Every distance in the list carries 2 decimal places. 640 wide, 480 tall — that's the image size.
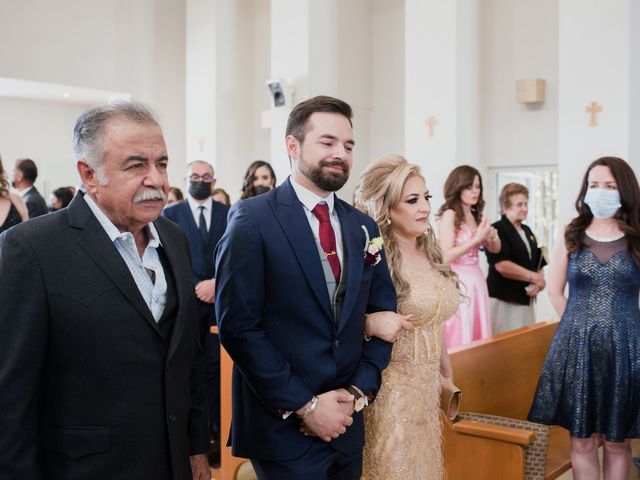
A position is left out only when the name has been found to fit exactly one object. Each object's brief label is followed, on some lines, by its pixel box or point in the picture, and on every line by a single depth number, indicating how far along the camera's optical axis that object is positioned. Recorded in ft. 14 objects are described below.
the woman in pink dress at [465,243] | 16.37
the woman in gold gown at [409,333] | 8.70
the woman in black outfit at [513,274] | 17.90
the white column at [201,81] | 36.55
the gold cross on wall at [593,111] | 23.26
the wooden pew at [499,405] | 10.00
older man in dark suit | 5.11
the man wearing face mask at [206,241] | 14.84
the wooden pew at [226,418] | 12.17
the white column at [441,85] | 27.99
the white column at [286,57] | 31.71
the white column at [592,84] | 22.65
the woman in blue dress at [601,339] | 10.66
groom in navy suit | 6.89
